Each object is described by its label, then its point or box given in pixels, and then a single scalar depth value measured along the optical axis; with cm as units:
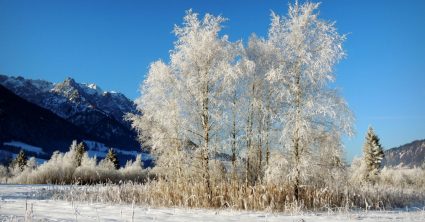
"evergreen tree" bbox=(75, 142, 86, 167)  5382
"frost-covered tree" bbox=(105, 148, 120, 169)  5648
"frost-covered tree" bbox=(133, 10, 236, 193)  1582
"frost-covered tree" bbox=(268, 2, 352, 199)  1427
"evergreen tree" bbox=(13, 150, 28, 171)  5648
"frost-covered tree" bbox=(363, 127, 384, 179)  4510
